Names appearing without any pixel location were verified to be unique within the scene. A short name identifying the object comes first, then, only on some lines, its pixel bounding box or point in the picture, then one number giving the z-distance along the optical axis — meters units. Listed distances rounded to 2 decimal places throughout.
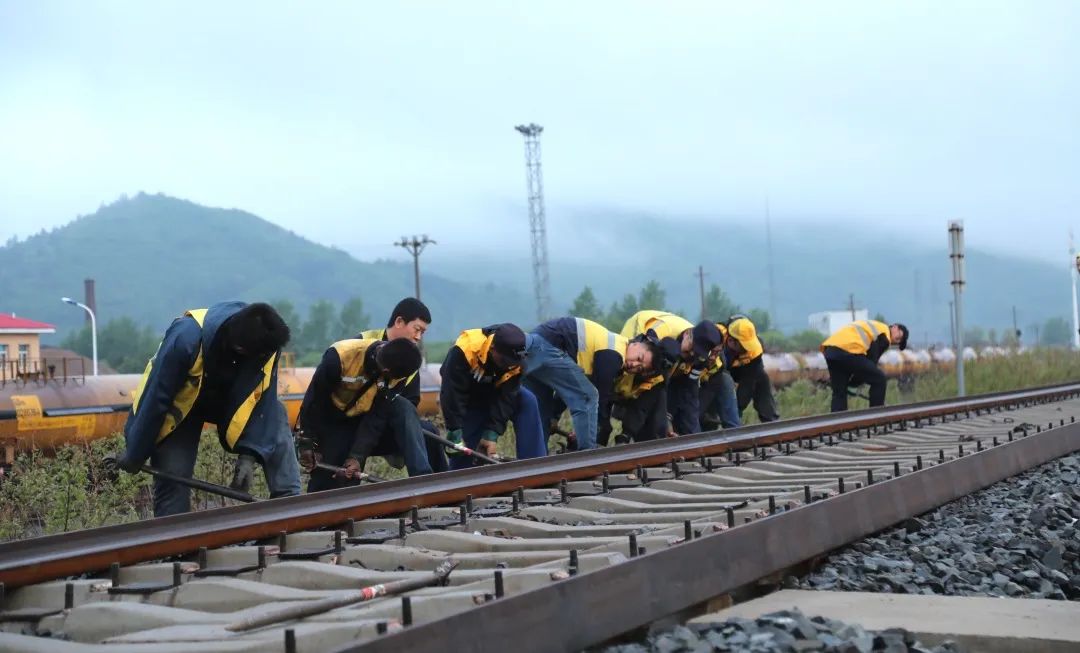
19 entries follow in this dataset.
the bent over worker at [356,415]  7.39
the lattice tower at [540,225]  67.44
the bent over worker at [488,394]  8.54
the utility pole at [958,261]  17.69
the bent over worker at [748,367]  14.20
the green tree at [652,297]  103.50
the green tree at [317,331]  137.88
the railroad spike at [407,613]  2.98
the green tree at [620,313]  92.38
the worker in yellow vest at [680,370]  11.13
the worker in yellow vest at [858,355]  15.48
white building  122.12
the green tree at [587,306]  94.23
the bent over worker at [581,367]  9.36
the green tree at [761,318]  117.31
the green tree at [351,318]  158.65
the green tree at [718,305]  129.25
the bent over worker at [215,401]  6.14
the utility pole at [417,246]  49.91
